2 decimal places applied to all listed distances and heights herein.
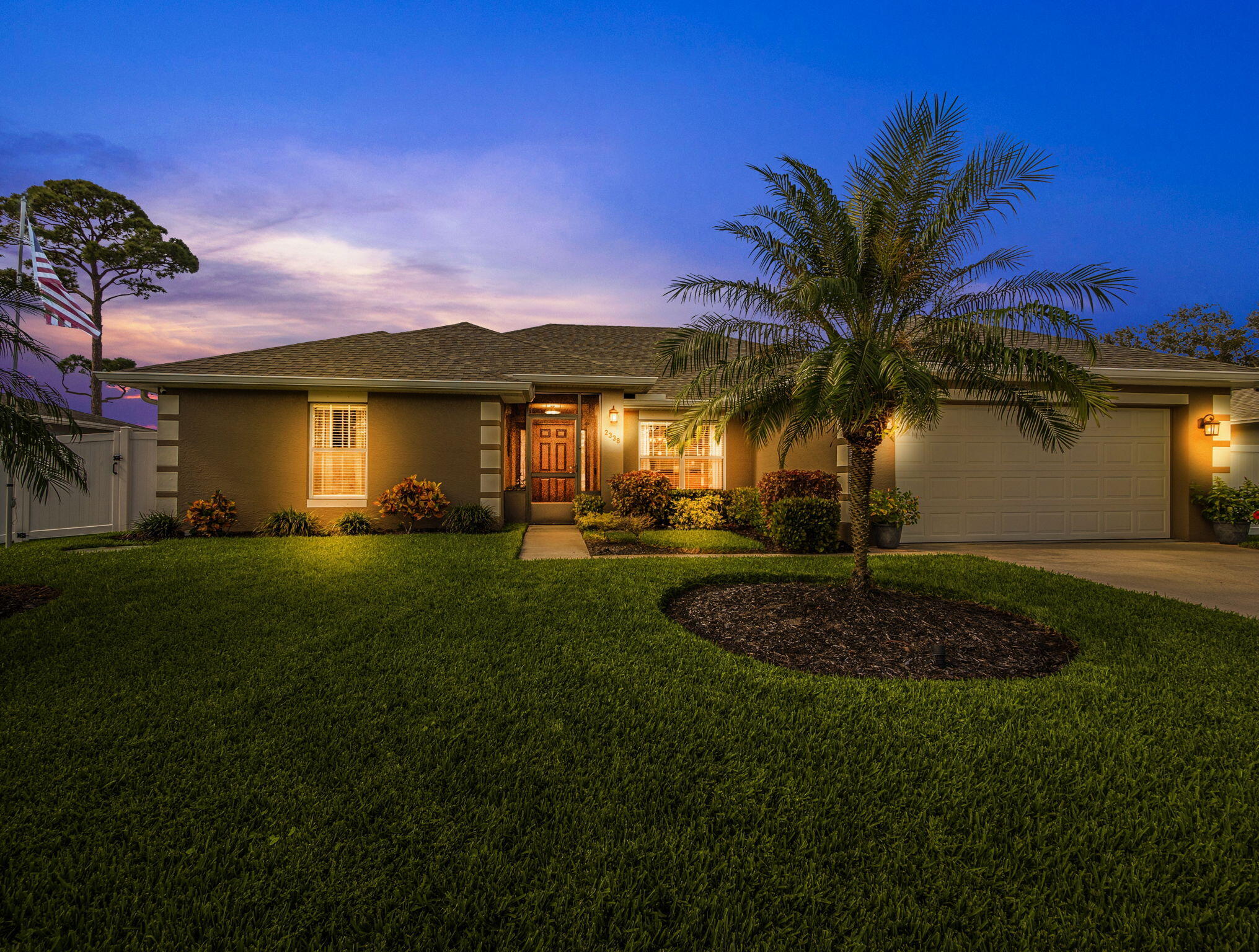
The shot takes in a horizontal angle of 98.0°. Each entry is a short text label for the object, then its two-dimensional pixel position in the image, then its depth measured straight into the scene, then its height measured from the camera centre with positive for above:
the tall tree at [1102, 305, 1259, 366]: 24.47 +6.99
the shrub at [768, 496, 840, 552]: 8.98 -0.68
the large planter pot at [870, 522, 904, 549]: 9.66 -0.94
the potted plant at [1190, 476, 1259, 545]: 10.09 -0.44
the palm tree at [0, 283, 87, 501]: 5.08 +0.57
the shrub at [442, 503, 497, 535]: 10.34 -0.75
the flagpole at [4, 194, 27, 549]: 9.02 -0.36
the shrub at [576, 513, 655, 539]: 9.35 -0.75
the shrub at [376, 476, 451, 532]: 10.09 -0.39
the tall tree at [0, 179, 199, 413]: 18.62 +8.53
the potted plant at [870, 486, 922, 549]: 9.62 -0.58
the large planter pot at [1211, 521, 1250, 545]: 10.18 -0.91
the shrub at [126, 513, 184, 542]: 9.66 -0.87
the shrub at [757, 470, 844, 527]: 9.66 -0.06
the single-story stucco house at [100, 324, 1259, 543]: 10.06 +0.71
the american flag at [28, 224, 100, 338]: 9.02 +3.07
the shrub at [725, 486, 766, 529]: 10.70 -0.55
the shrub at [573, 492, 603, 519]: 11.25 -0.49
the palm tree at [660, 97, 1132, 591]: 4.89 +1.76
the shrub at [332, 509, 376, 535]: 10.08 -0.84
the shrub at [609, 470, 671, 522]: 10.88 -0.26
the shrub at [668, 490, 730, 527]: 11.56 -0.32
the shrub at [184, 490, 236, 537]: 9.64 -0.65
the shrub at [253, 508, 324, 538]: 10.02 -0.84
